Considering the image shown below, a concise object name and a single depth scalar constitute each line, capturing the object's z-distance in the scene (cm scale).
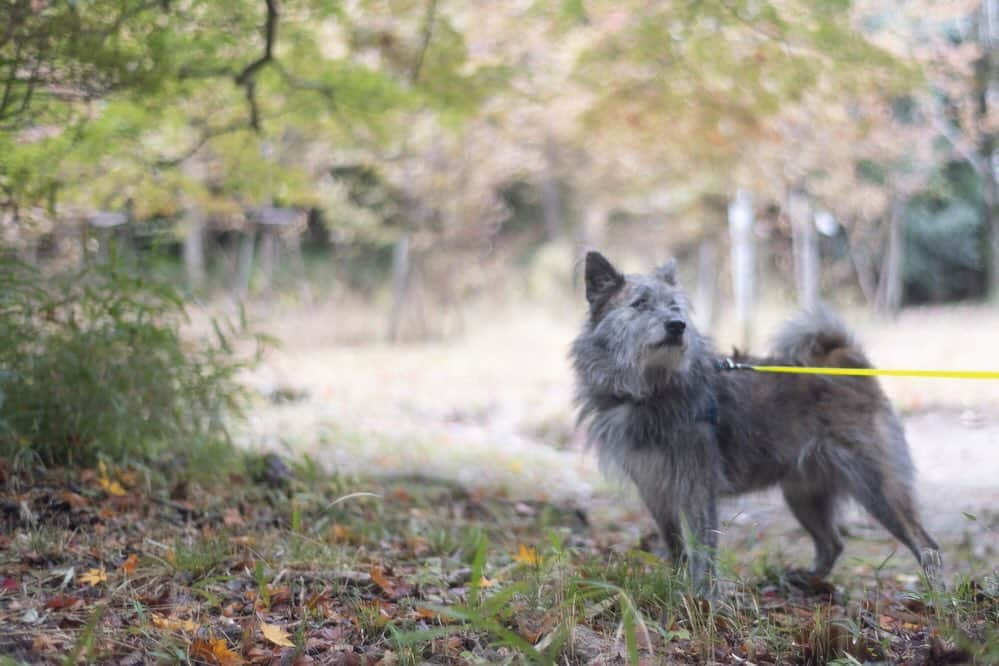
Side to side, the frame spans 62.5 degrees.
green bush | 425
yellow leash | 312
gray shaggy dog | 382
